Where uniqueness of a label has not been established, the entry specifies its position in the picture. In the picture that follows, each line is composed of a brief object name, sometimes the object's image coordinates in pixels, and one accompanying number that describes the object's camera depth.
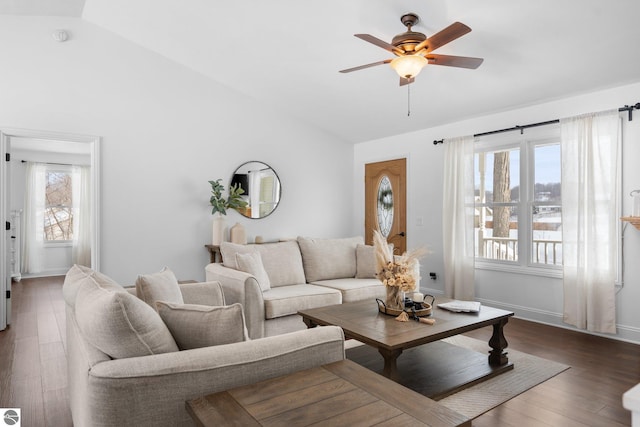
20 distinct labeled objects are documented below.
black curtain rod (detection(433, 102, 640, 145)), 3.51
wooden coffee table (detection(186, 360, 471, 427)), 1.12
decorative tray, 2.77
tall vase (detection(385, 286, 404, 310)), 2.85
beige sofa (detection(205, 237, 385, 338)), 3.40
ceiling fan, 2.77
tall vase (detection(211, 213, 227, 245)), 5.00
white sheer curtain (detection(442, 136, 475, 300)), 4.75
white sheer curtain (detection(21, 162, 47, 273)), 7.08
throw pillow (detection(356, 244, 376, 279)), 4.45
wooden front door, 5.68
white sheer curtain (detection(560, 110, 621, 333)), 3.62
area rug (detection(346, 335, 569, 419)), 2.40
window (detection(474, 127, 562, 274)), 4.22
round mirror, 5.42
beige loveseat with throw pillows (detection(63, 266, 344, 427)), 1.25
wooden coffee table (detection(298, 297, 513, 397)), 2.31
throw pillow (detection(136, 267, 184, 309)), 2.13
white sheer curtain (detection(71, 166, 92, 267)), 7.54
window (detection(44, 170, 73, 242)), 7.40
